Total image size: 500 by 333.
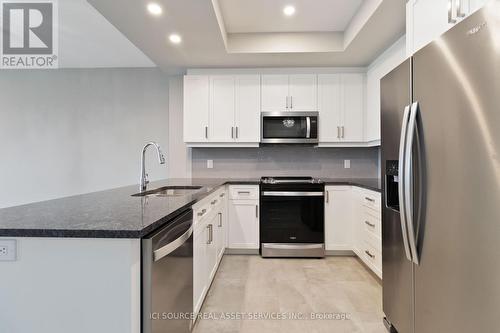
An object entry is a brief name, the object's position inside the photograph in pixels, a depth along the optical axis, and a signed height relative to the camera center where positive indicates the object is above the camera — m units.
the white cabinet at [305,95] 3.71 +0.96
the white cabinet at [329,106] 3.71 +0.81
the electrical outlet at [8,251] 0.96 -0.29
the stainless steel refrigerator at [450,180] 0.99 -0.05
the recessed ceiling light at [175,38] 2.86 +1.35
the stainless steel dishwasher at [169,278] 1.05 -0.49
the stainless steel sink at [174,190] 2.52 -0.22
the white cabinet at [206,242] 1.94 -0.63
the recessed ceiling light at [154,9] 2.29 +1.34
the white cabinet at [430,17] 1.34 +0.85
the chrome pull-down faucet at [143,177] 2.35 -0.09
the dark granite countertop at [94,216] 0.96 -0.20
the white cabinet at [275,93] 3.71 +0.99
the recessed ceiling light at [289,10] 2.76 +1.58
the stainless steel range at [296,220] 3.35 -0.64
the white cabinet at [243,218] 3.46 -0.63
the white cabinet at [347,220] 3.01 -0.63
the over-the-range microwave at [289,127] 3.65 +0.53
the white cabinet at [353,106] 3.70 +0.81
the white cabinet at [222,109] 3.72 +0.78
